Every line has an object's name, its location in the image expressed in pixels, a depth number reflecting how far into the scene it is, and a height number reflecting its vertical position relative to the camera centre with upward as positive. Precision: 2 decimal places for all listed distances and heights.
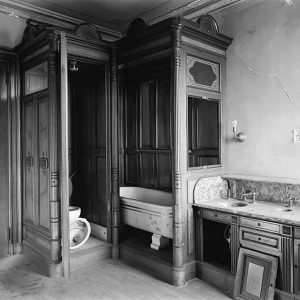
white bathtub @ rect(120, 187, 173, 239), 3.44 -0.74
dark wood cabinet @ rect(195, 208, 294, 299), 2.65 -0.91
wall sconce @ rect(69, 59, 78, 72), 3.76 +1.00
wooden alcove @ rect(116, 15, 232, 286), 3.22 +0.44
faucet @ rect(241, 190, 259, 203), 3.34 -0.52
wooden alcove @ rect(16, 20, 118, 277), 3.37 +0.09
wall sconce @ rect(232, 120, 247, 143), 3.60 +0.11
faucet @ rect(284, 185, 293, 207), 3.15 -0.52
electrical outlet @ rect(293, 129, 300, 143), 3.18 +0.09
